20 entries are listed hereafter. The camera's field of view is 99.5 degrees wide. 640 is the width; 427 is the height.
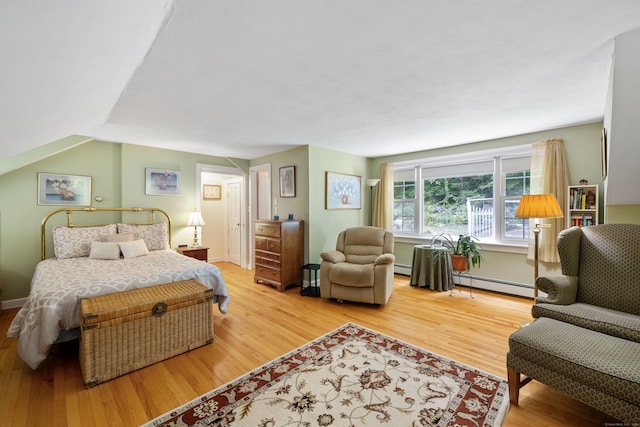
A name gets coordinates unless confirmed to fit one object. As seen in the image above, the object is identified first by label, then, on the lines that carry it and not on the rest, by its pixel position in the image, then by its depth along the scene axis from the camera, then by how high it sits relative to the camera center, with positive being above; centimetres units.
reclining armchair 341 -74
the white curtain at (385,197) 523 +27
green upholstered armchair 192 -53
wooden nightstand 438 -68
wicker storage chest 196 -94
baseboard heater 383 -112
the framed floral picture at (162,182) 440 +48
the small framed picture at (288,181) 459 +51
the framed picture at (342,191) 468 +37
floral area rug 164 -125
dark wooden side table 398 -116
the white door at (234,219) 601 -20
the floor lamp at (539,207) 273 +4
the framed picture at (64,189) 365 +29
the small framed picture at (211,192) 630 +45
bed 201 -62
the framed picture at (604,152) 237 +53
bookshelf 319 +8
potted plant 400 -65
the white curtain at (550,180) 346 +41
